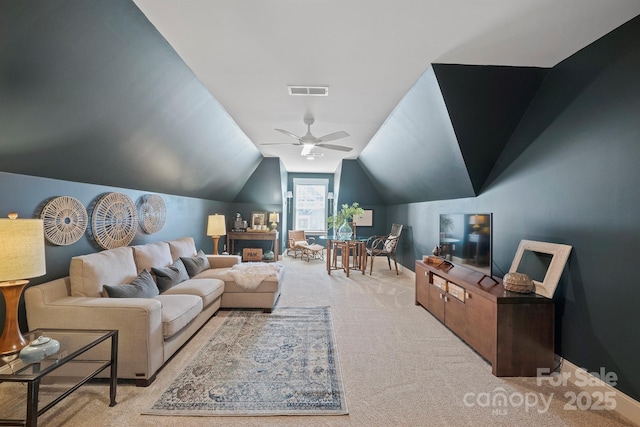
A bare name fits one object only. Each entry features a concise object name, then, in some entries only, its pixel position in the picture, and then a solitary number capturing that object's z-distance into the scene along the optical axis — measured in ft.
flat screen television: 9.72
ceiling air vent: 10.25
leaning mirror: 7.53
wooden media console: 7.58
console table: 23.44
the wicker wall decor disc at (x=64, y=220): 7.66
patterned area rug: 6.24
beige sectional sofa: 6.86
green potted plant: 20.33
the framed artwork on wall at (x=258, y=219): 24.95
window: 29.76
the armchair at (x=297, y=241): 25.69
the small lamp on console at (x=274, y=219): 24.72
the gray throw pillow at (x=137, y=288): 7.84
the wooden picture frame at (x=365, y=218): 26.70
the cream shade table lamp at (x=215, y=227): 16.85
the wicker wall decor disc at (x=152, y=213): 12.14
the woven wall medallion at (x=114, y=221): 9.43
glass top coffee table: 4.67
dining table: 19.42
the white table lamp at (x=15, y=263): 5.25
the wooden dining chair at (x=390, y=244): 20.03
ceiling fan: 12.57
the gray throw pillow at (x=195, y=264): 12.27
